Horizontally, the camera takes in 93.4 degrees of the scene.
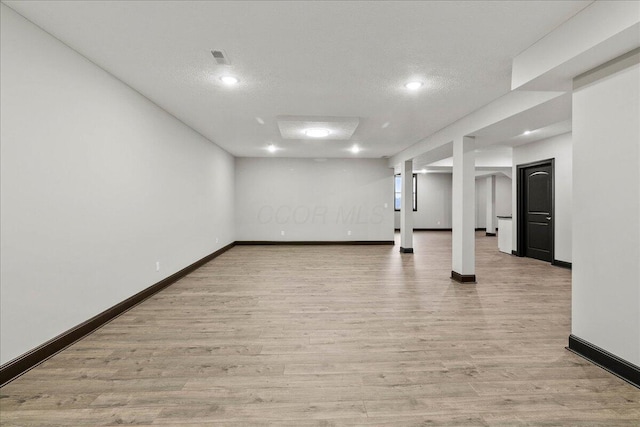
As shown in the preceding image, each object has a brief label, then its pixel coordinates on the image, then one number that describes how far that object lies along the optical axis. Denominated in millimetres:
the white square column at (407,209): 7945
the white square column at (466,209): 4871
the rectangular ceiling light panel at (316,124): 4809
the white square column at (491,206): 12391
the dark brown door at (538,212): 6660
